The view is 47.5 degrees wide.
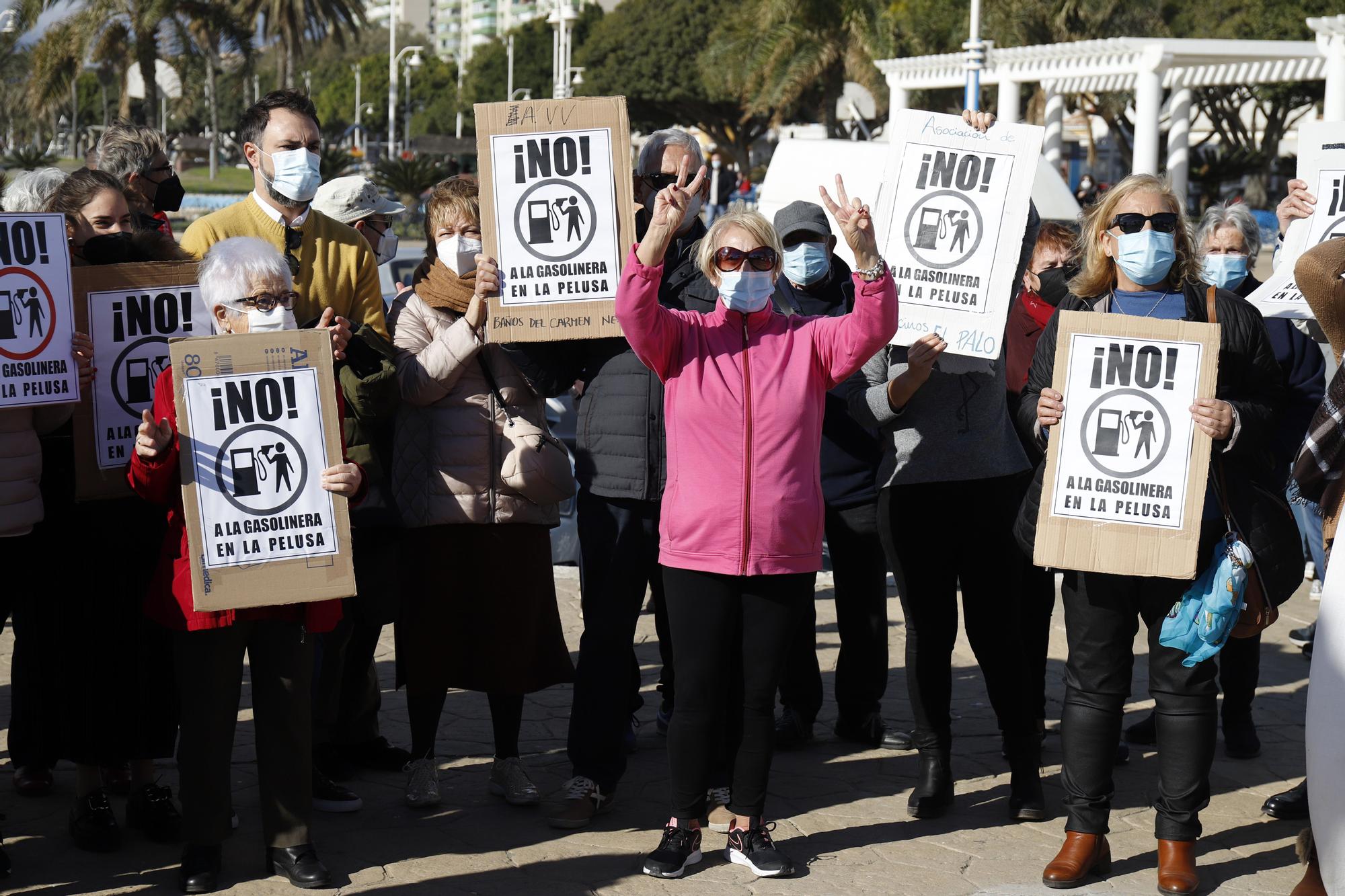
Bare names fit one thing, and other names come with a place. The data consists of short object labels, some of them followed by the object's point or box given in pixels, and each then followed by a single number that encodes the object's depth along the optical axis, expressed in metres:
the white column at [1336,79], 20.97
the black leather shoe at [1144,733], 5.84
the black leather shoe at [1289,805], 5.04
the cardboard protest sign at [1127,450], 4.20
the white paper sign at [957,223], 4.66
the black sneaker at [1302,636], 7.14
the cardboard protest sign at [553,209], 4.62
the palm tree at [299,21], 37.47
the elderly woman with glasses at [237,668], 4.16
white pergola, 23.72
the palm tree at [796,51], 34.06
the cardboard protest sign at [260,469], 4.05
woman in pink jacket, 4.30
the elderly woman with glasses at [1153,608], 4.34
